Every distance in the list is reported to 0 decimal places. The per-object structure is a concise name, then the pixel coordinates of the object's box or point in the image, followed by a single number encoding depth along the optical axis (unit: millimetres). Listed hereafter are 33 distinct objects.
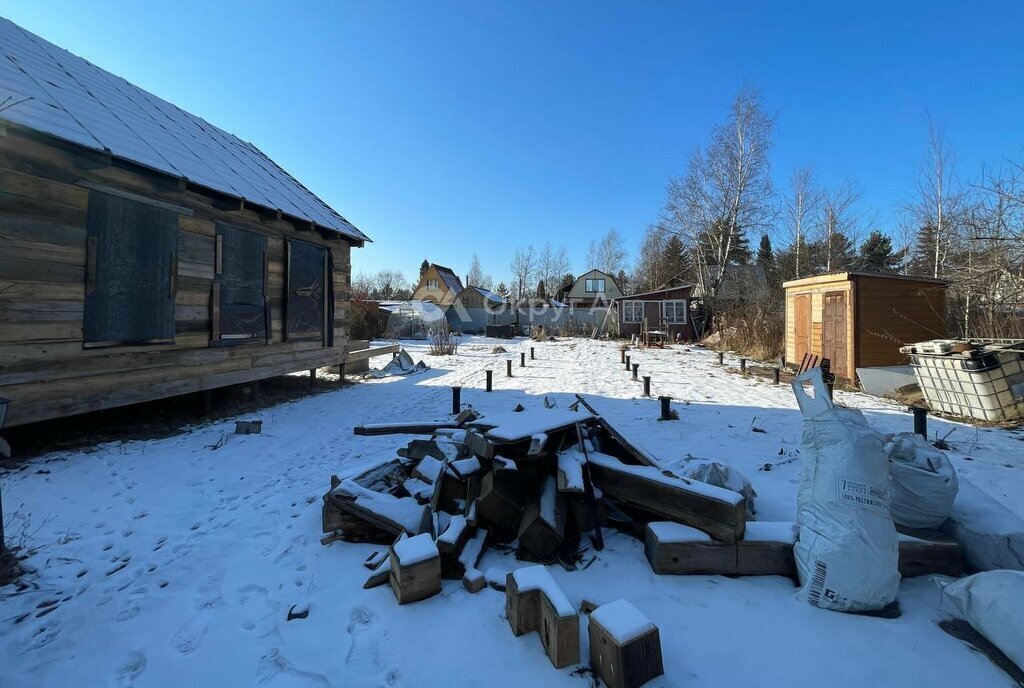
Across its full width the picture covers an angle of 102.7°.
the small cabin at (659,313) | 25734
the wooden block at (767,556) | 2689
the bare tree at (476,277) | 62344
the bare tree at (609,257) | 51531
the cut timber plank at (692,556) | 2721
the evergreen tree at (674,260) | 37681
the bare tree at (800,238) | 23683
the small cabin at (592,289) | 44031
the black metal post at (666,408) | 6996
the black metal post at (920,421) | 5184
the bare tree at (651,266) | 39781
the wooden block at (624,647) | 1803
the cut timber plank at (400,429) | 4703
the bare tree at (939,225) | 16312
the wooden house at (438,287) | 43656
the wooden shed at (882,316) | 9719
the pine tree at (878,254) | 27291
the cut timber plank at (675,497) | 2721
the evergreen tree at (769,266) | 26578
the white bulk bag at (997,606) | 1873
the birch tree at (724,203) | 22453
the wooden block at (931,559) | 2592
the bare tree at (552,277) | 53919
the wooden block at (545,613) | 1980
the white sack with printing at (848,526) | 2271
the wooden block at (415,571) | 2455
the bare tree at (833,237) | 23891
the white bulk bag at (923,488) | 2705
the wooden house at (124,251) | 4715
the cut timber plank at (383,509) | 3035
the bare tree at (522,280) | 53000
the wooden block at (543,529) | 2867
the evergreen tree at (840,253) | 23998
